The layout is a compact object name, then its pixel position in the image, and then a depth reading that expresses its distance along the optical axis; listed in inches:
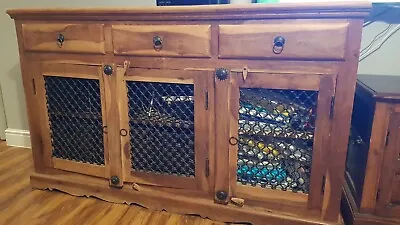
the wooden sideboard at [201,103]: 43.9
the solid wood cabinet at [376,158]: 44.6
